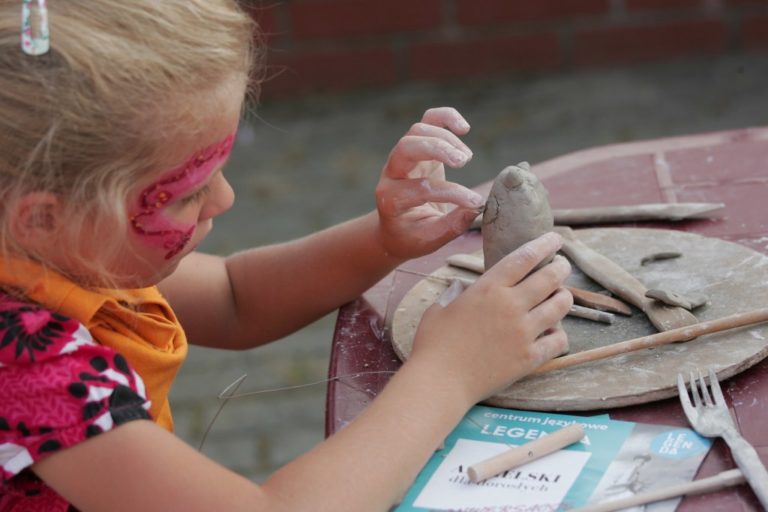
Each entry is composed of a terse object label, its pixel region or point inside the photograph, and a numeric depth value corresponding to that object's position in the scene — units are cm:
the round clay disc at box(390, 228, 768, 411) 129
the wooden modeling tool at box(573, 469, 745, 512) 119
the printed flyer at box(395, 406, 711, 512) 121
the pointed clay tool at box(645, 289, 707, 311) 136
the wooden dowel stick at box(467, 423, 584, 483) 124
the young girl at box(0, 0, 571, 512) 123
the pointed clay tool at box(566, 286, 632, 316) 139
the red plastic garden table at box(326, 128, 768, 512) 127
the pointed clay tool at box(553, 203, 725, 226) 154
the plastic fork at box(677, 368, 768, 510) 119
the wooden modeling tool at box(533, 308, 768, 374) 132
